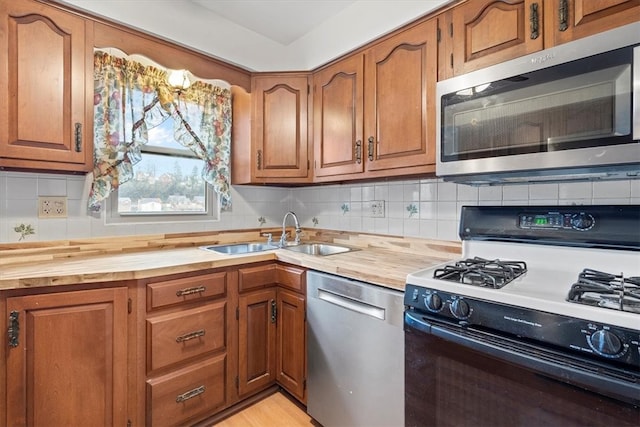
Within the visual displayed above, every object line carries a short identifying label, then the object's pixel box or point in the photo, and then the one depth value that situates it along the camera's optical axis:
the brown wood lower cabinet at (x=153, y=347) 1.18
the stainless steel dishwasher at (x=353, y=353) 1.22
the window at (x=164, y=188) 1.93
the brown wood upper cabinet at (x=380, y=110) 1.50
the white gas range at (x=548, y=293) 0.75
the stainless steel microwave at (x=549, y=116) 0.92
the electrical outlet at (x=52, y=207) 1.59
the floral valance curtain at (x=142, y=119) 1.69
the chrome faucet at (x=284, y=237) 2.24
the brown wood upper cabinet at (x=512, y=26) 1.03
